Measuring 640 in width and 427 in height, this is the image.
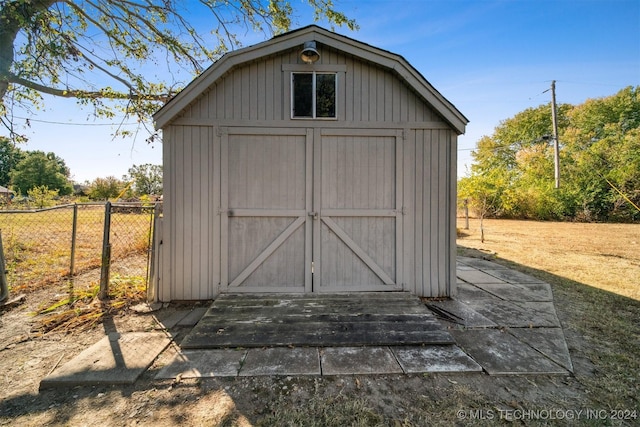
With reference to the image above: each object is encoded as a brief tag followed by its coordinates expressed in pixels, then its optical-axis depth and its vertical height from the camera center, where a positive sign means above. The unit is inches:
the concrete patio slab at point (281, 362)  88.0 -54.1
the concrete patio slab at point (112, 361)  83.6 -54.3
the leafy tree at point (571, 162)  605.6 +156.9
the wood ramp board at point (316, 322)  105.3 -50.8
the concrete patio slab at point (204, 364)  87.3 -54.5
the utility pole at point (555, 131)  672.7 +222.1
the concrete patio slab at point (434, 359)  90.0 -54.3
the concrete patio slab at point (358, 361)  89.0 -54.2
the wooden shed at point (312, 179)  146.9 +19.6
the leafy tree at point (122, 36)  186.2 +152.7
